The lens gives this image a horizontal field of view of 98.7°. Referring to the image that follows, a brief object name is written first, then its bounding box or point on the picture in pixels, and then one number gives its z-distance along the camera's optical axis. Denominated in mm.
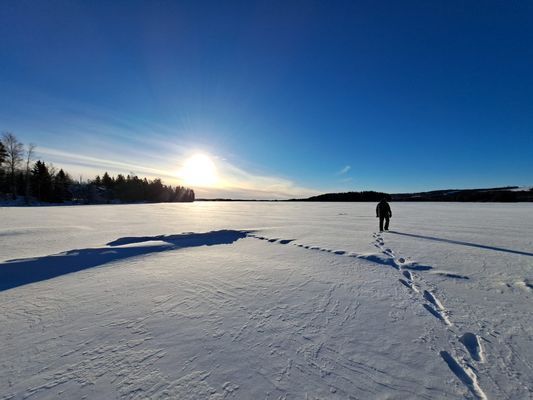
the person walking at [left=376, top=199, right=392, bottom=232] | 10445
